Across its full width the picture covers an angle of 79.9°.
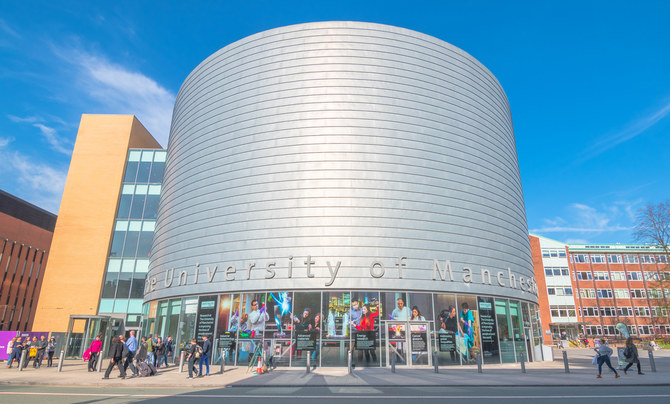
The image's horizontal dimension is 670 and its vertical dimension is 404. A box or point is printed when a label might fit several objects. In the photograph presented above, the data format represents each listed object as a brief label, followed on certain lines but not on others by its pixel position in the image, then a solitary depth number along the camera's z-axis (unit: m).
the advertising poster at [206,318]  26.09
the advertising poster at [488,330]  26.00
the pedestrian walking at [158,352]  22.69
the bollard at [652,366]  20.75
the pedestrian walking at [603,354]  18.47
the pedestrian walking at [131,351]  18.95
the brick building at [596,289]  72.25
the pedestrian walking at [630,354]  19.31
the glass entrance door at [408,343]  24.16
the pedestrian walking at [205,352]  19.09
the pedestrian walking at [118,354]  18.06
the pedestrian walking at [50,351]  25.75
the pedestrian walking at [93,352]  22.24
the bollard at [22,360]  22.45
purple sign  29.14
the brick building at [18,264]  54.84
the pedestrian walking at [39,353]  24.73
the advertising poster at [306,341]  23.88
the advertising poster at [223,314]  25.64
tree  43.19
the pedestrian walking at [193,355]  18.22
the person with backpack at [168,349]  24.41
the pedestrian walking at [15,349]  24.22
